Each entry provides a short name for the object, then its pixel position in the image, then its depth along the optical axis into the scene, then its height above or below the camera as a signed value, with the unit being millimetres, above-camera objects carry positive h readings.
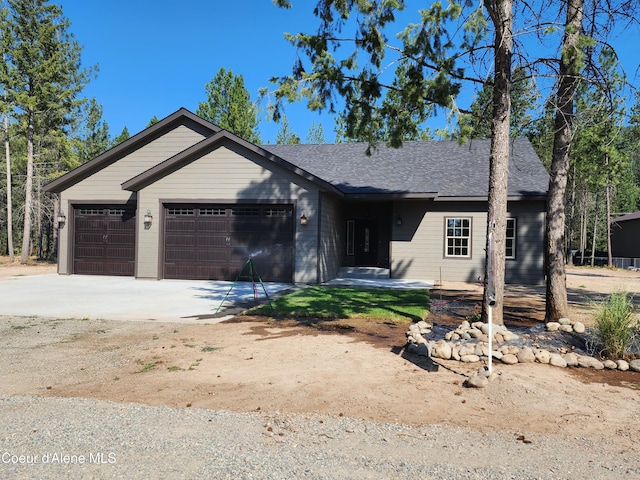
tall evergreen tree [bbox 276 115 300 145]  44312 +10530
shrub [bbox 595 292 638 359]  5270 -916
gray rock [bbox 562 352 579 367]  5188 -1255
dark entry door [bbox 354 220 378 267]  18250 +85
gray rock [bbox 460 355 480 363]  5336 -1308
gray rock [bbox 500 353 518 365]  5211 -1274
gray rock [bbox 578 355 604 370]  5102 -1272
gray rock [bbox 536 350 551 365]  5223 -1243
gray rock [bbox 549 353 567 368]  5148 -1270
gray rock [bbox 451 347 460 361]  5453 -1279
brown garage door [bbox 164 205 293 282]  14039 +50
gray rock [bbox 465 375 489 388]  4395 -1301
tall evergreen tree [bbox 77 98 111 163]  34438 +8327
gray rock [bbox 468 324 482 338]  6116 -1154
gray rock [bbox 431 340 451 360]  5500 -1263
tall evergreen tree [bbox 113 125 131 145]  38438 +8942
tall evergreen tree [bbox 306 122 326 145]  44219 +10733
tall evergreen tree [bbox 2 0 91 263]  22000 +8297
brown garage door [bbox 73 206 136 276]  15414 -24
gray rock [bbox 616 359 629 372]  5045 -1275
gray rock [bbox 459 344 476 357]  5457 -1235
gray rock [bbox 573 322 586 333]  6252 -1081
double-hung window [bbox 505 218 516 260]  15344 +306
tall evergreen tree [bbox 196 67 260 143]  30922 +9802
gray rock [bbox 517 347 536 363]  5254 -1245
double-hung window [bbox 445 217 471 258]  15703 +345
